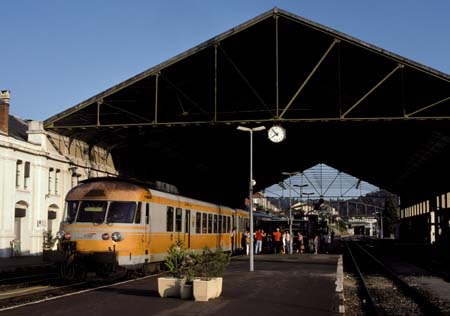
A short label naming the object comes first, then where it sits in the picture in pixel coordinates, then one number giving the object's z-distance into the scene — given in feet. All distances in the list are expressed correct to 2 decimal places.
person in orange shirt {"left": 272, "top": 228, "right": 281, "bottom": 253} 128.88
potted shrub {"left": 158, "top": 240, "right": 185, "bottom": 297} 45.55
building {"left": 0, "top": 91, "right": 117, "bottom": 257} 102.17
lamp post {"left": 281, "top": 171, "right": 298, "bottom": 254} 135.58
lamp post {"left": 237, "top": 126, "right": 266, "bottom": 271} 75.56
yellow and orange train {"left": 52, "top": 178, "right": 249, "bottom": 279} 58.49
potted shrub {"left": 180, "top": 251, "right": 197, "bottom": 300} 44.52
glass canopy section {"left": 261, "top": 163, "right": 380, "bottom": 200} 217.36
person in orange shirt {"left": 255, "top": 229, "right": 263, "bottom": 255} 125.18
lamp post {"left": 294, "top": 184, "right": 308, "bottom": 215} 209.66
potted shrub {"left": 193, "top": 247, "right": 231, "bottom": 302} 43.29
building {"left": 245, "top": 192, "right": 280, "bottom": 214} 277.40
